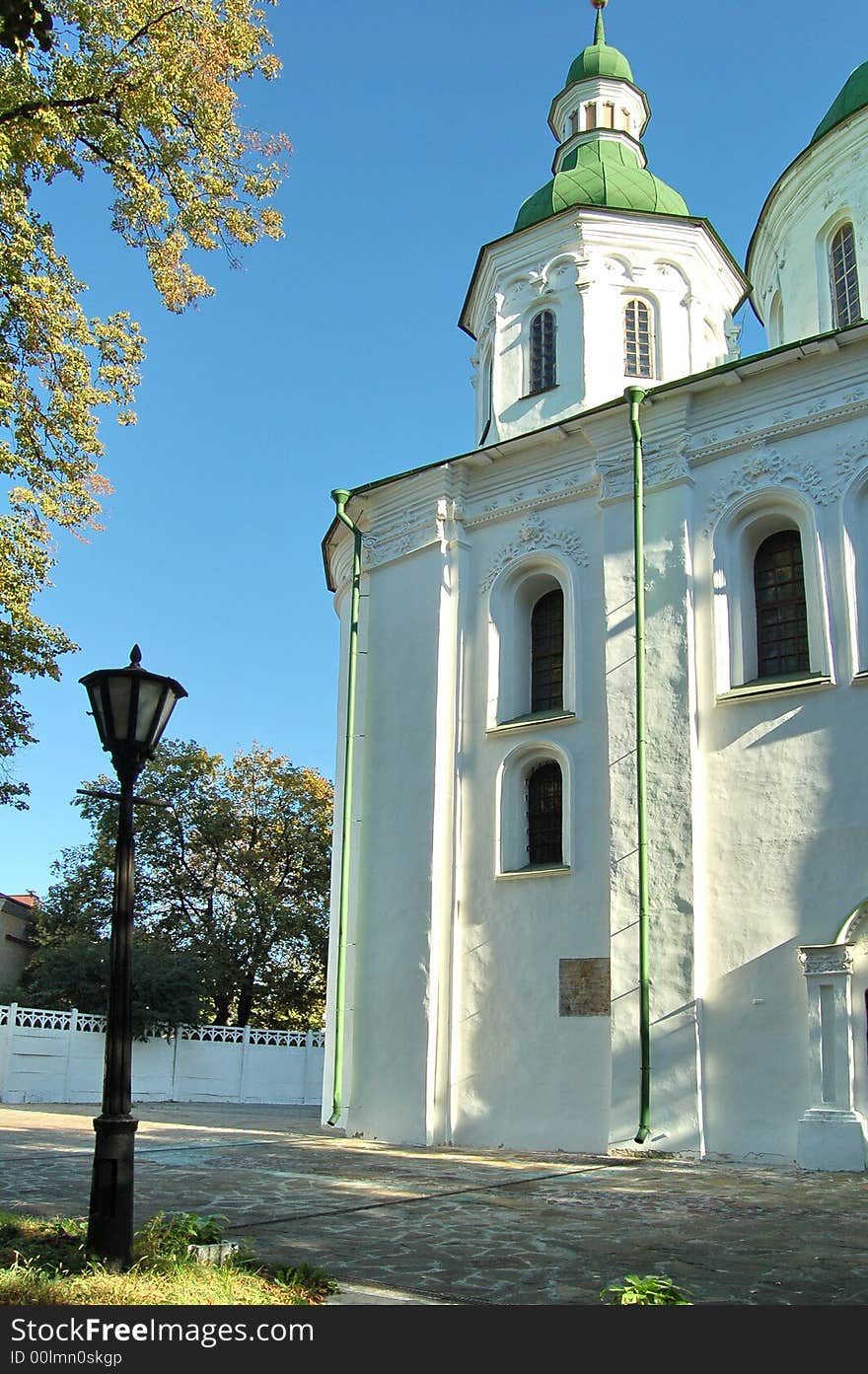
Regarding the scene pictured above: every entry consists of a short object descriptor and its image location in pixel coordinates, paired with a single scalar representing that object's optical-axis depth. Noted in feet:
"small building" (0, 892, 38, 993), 106.83
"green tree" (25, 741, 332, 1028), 106.93
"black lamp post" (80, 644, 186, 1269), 17.69
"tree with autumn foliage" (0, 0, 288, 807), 37.40
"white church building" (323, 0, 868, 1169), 41.63
